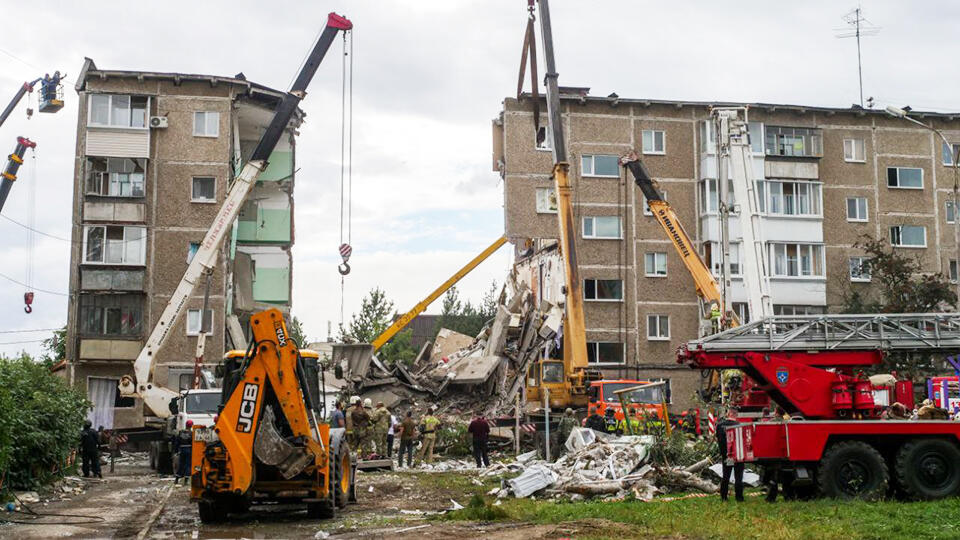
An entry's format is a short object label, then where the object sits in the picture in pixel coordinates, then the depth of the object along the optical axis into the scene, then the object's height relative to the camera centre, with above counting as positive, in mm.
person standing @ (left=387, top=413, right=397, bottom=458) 31484 -1730
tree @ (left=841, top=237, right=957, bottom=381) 43594 +3469
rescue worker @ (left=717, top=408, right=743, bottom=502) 16903 -1515
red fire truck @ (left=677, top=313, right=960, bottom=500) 16203 -566
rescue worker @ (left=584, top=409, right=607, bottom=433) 27656 -1263
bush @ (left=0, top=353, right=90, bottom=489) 18875 -976
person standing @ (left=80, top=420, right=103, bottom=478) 28094 -1921
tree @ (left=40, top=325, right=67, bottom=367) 64400 +2131
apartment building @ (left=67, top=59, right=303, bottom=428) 44656 +6957
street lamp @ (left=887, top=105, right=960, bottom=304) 30688 +5513
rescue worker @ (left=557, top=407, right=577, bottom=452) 26516 -1332
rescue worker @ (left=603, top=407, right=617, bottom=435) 28528 -1322
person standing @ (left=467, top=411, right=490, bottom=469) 28703 -1669
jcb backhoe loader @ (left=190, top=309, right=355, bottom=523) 15188 -958
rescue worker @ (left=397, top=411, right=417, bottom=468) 29719 -1677
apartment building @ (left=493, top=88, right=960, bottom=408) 46688 +7725
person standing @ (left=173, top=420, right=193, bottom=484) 25219 -1780
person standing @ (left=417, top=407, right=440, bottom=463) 31234 -1789
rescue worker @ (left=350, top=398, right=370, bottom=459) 30391 -1442
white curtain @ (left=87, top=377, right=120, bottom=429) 44562 -873
